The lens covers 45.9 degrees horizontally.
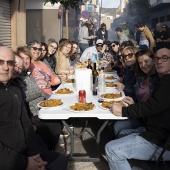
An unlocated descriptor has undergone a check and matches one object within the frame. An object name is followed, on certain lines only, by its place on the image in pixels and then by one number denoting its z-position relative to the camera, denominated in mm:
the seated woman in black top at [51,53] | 4265
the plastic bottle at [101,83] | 2777
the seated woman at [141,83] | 2396
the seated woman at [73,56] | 5296
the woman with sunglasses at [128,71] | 3072
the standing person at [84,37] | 8707
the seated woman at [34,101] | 2403
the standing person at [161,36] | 8156
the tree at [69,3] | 7290
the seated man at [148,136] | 1762
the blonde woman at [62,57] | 4450
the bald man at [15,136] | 1474
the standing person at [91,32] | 9197
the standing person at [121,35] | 8455
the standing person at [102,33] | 9962
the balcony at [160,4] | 18774
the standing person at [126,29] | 9675
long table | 2010
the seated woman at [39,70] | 3213
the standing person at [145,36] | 6925
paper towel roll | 2803
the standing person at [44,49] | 4043
